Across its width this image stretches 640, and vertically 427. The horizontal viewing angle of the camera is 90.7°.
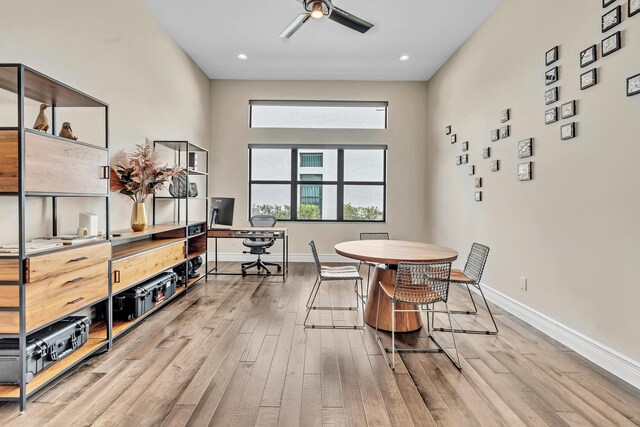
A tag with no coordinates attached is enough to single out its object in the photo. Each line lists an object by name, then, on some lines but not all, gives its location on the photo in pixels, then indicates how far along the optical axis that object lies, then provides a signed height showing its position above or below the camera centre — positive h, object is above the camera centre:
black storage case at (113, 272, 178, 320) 2.90 -0.89
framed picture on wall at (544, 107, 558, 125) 2.86 +0.86
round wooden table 2.66 -0.42
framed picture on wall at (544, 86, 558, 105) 2.85 +1.05
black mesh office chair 5.09 -0.58
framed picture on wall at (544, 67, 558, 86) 2.85 +1.23
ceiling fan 3.04 +1.94
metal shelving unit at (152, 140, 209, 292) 4.04 +0.12
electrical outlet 3.23 -0.77
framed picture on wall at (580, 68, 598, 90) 2.44 +1.03
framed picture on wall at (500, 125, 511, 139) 3.56 +0.89
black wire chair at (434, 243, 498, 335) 2.93 -0.63
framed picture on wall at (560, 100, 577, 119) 2.65 +0.86
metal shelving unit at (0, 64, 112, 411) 1.75 -0.04
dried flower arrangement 3.26 +0.33
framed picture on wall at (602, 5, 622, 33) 2.24 +1.39
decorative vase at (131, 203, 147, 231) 3.30 -0.12
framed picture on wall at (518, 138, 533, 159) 3.18 +0.63
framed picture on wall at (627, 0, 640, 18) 2.10 +1.36
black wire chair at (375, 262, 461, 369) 2.39 -0.62
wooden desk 4.64 -0.38
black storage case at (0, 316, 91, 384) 1.83 -0.90
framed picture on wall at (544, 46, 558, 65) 2.85 +1.41
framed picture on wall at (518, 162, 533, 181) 3.18 +0.39
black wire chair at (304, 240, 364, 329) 3.05 -0.67
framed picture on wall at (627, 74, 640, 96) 2.10 +0.84
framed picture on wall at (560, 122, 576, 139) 2.64 +0.67
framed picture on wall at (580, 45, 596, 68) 2.45 +1.22
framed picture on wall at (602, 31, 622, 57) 2.24 +1.20
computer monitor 4.69 -0.08
